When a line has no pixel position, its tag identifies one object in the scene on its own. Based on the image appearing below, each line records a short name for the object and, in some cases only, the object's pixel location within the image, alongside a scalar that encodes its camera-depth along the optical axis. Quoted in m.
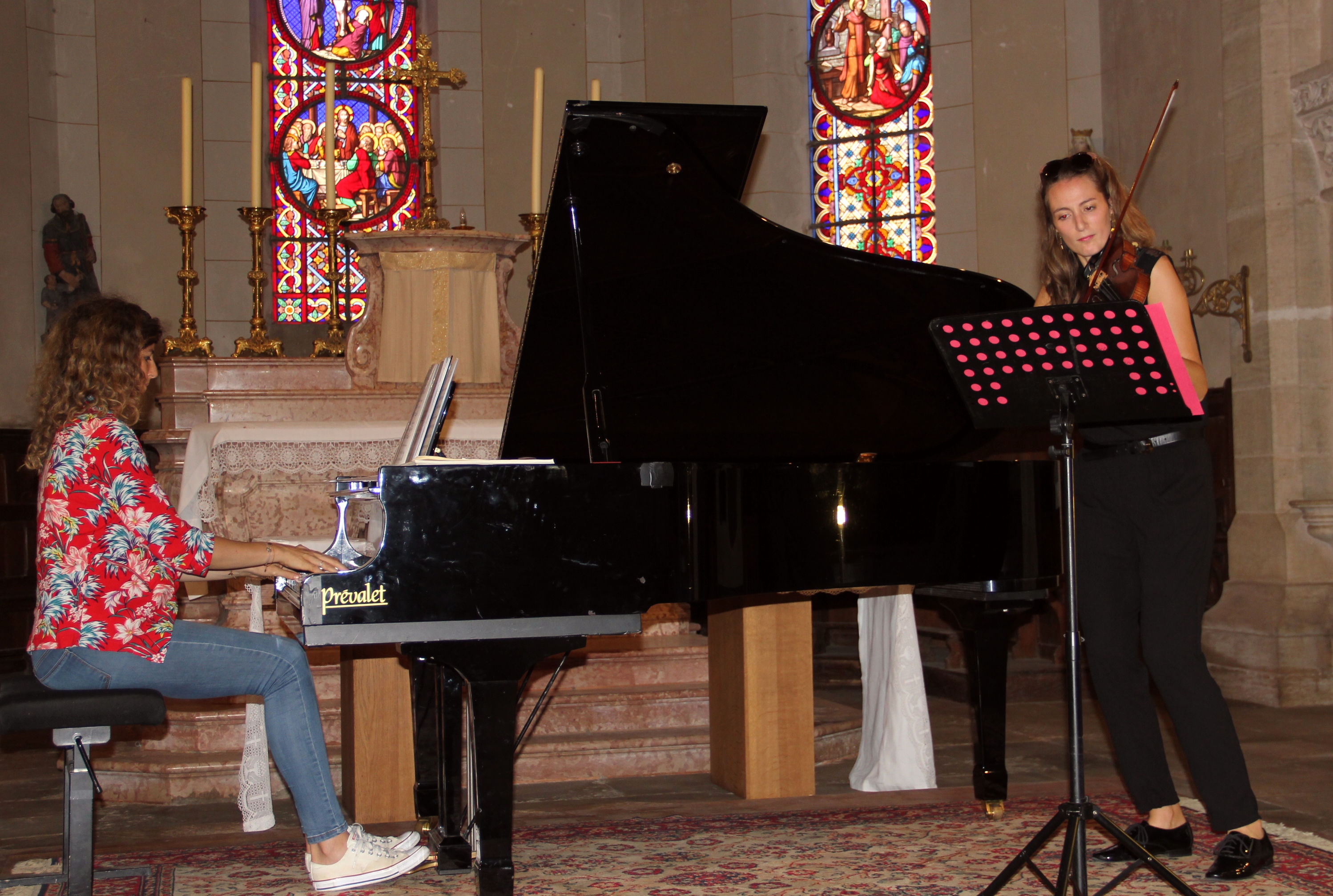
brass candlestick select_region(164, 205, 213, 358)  4.65
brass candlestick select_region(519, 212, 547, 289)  4.86
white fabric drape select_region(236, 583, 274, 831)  3.76
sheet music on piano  3.01
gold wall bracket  6.07
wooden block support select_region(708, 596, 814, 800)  4.05
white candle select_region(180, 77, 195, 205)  4.50
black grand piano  2.67
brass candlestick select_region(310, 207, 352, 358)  4.89
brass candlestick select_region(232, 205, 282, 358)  4.90
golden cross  5.10
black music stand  2.34
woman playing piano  2.72
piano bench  2.60
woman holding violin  2.84
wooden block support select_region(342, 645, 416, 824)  3.90
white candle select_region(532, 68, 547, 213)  4.36
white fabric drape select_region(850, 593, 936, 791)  4.07
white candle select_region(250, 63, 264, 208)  4.71
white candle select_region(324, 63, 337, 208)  4.73
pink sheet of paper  2.30
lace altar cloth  4.33
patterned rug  2.99
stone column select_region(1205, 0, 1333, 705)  5.82
